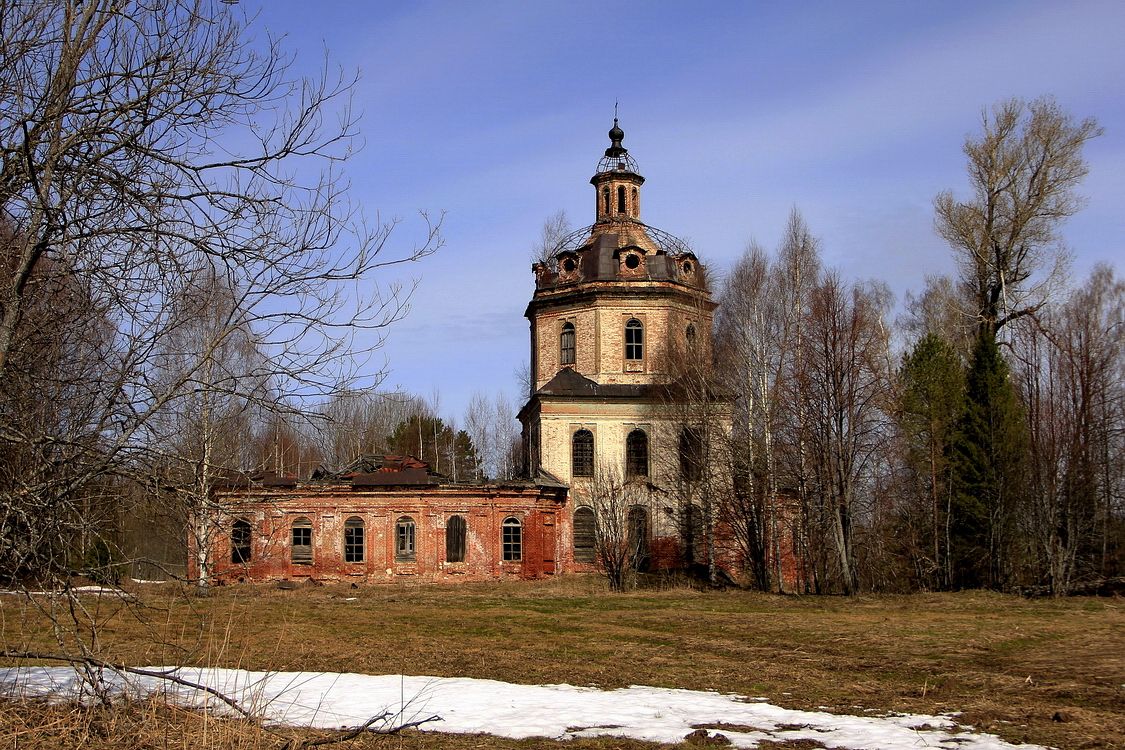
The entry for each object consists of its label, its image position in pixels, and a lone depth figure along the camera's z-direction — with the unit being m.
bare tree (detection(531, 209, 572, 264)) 39.60
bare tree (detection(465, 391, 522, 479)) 61.81
